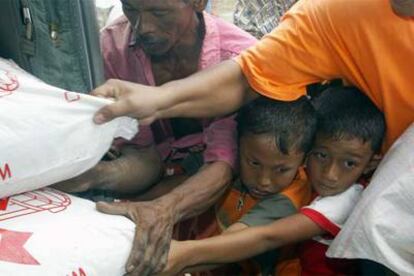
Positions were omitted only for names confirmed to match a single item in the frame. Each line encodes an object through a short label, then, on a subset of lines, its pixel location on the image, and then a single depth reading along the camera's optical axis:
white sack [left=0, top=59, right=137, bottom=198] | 0.79
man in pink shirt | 1.06
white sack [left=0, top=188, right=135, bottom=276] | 0.78
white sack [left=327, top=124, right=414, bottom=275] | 0.94
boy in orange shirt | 1.13
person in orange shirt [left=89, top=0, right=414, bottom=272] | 1.00
